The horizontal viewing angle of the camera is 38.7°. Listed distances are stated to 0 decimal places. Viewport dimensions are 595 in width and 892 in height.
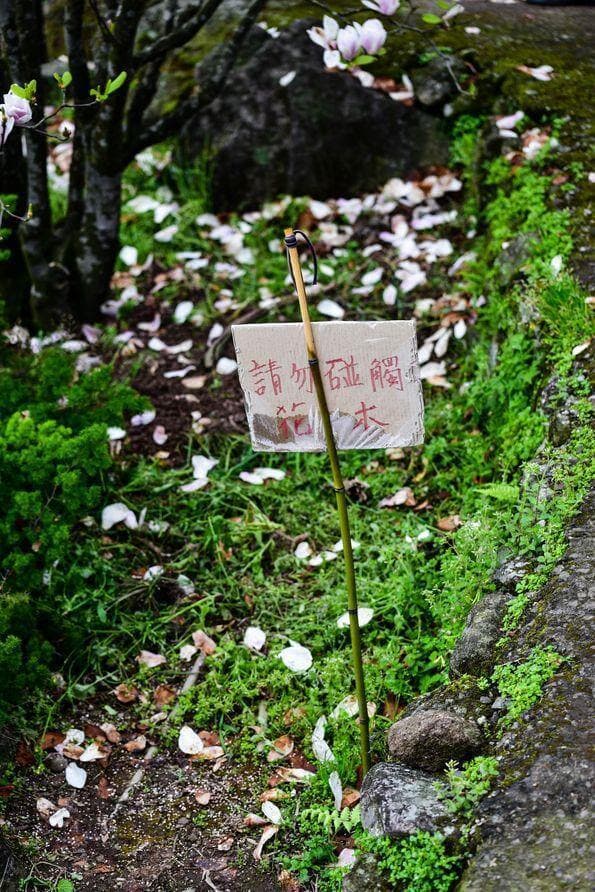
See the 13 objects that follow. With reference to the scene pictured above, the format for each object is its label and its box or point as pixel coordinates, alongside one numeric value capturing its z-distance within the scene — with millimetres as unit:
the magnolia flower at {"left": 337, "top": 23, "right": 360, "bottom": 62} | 2418
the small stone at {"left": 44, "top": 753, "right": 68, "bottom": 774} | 2479
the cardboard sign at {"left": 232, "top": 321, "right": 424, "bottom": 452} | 1972
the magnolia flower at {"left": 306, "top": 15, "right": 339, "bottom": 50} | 2570
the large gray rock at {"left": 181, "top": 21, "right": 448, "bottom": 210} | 4676
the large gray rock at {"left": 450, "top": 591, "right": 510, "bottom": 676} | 2156
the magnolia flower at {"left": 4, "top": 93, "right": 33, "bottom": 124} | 2006
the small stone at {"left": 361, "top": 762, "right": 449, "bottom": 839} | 1794
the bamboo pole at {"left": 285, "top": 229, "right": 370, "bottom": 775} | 1958
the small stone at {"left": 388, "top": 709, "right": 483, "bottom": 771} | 1930
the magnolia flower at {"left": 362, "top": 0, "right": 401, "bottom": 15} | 2545
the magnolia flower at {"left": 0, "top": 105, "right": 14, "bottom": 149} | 2072
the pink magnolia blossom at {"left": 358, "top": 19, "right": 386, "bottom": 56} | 2459
